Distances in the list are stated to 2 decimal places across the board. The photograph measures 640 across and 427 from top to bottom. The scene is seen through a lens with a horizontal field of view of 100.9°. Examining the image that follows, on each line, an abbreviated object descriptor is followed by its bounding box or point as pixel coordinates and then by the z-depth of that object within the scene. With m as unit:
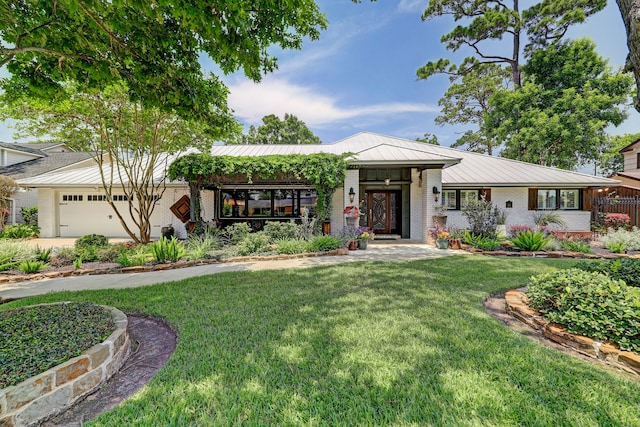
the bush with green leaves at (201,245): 7.55
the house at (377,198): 11.76
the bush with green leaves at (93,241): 8.28
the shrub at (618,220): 11.45
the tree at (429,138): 28.50
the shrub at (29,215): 14.58
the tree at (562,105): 13.91
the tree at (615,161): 24.02
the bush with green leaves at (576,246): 8.00
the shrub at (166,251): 7.09
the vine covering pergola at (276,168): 9.52
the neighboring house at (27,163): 15.76
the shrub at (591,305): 2.62
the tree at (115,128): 7.62
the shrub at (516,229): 9.65
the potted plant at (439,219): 10.19
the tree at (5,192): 11.99
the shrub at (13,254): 6.28
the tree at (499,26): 14.67
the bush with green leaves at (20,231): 11.53
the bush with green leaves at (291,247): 8.18
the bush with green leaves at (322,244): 8.38
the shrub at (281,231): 9.39
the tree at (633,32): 2.98
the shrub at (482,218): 9.27
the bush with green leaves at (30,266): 6.11
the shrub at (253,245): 8.15
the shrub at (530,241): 8.10
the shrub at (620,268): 3.71
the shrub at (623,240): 8.34
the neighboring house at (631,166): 15.26
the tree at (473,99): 20.20
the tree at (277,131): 30.02
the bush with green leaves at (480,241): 8.45
